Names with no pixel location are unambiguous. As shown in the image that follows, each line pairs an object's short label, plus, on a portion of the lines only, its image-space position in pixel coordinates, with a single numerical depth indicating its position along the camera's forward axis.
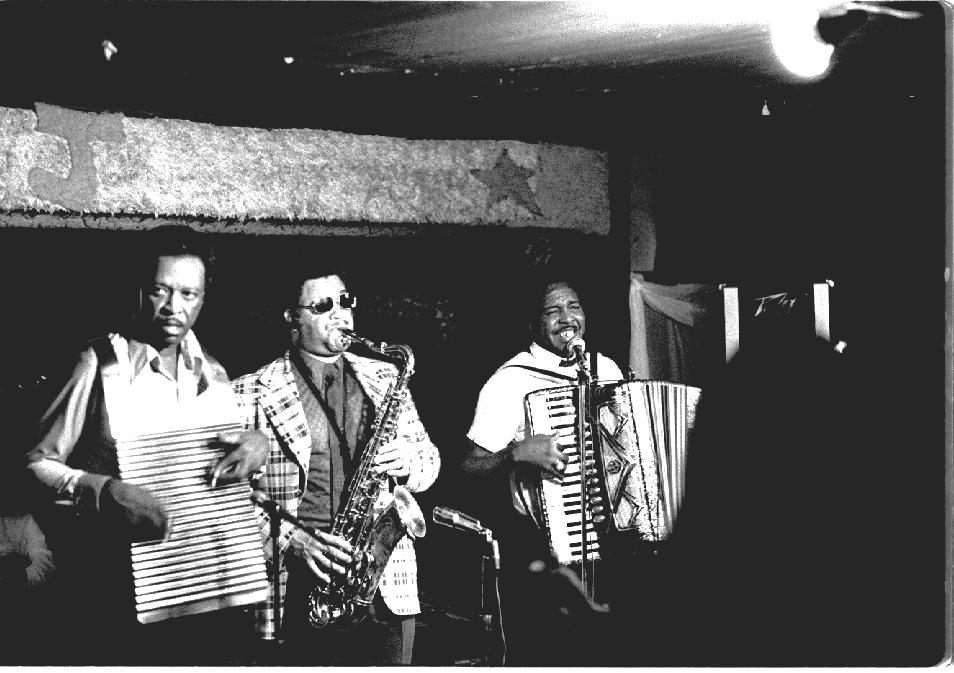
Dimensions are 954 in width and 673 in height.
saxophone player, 3.76
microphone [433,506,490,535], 4.14
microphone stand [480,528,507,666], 4.16
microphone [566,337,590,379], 4.28
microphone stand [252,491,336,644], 3.64
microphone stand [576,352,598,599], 4.09
